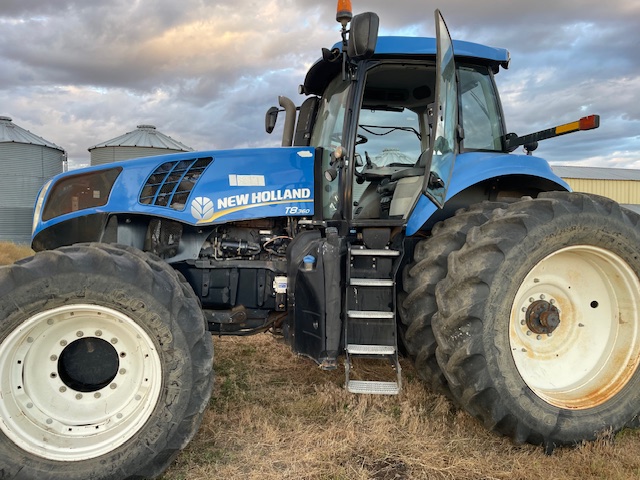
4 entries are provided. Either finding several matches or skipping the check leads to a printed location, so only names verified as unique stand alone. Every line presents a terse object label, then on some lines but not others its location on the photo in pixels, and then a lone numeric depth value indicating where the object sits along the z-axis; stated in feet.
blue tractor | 8.63
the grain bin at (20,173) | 53.11
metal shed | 92.17
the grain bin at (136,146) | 55.62
